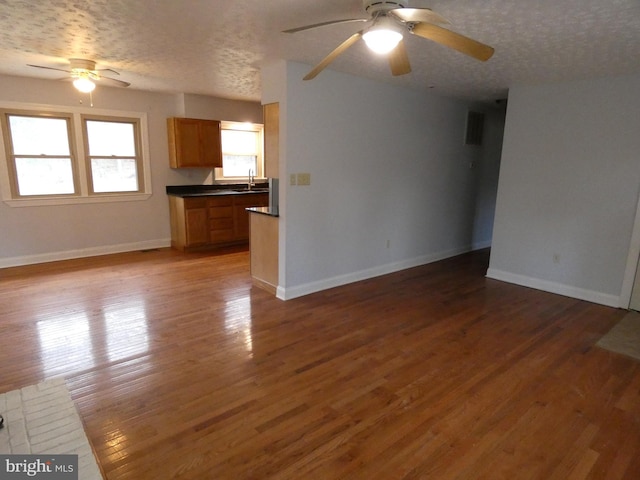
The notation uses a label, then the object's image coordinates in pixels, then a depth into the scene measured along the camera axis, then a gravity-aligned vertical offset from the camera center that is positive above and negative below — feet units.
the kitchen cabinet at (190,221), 18.61 -2.91
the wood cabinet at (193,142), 18.78 +0.96
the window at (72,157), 15.70 +0.10
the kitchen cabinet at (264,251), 13.15 -3.10
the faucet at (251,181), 22.39 -1.05
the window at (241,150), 21.65 +0.76
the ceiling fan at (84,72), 11.67 +2.75
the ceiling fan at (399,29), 5.98 +2.27
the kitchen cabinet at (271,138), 12.19 +0.80
